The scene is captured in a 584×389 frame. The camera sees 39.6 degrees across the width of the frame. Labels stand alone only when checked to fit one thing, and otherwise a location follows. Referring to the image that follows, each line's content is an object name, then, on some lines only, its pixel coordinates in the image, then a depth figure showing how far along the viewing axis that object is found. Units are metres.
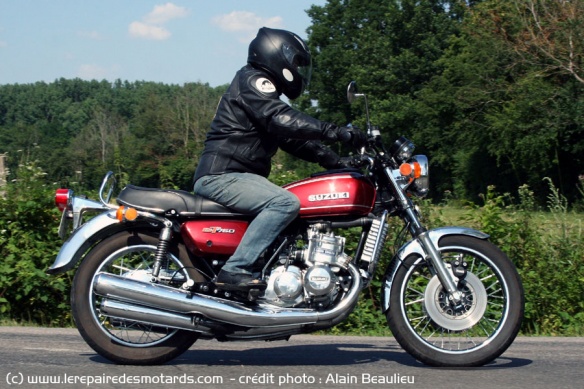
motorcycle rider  4.88
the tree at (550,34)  31.80
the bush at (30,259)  7.66
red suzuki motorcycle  4.86
